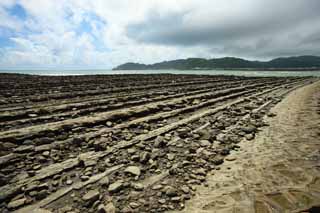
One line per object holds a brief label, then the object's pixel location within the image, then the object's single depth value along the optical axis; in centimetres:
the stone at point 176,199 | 408
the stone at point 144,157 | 565
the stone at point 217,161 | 580
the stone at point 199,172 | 519
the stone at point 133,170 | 503
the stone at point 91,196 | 395
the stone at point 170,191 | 424
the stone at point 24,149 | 587
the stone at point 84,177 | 469
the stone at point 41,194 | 400
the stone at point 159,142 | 679
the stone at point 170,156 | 590
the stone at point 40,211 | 364
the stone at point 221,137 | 757
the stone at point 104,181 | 453
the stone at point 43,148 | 602
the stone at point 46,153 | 574
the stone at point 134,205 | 389
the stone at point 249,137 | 796
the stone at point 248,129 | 877
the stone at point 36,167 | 504
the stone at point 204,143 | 703
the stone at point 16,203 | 373
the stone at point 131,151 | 616
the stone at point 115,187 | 430
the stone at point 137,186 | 444
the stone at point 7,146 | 590
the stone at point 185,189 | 439
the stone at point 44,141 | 651
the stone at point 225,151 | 646
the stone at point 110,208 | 371
